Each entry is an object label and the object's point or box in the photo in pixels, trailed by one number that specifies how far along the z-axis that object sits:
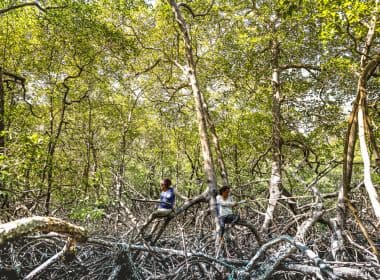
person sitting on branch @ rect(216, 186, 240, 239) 4.44
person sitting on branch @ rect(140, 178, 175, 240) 4.17
